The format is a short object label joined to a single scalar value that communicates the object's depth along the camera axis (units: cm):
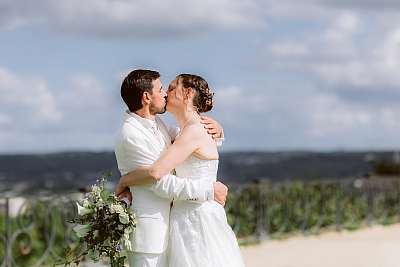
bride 843
